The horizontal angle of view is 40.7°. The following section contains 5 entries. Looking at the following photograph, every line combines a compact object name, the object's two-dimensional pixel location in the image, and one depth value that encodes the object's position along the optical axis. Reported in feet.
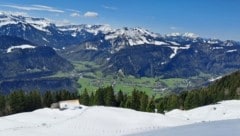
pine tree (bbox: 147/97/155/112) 241.17
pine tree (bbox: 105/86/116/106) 296.67
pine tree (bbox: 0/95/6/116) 284.62
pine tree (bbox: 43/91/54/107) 307.29
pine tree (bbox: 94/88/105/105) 298.68
